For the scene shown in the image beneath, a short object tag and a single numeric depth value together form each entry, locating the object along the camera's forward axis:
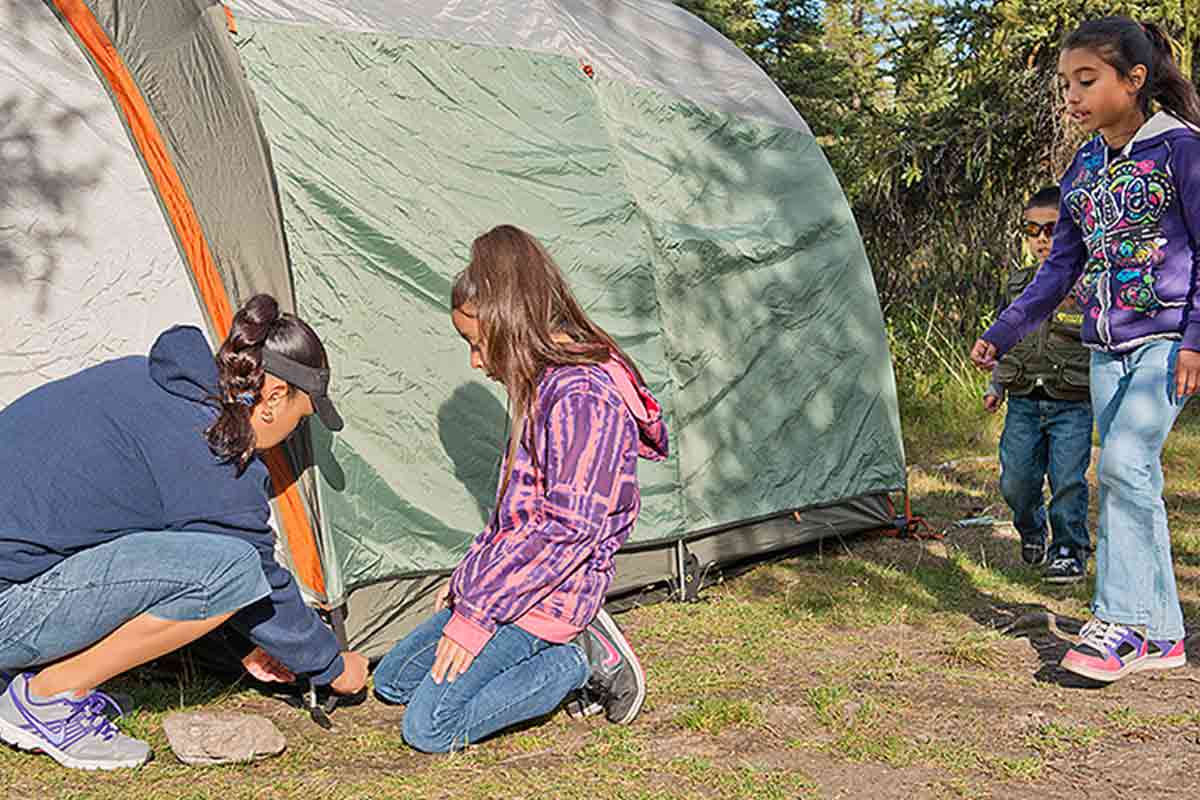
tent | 3.61
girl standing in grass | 3.38
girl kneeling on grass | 3.08
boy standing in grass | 4.74
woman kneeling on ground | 2.88
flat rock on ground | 3.01
